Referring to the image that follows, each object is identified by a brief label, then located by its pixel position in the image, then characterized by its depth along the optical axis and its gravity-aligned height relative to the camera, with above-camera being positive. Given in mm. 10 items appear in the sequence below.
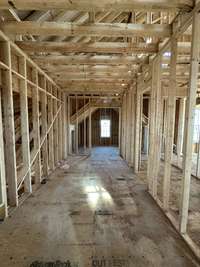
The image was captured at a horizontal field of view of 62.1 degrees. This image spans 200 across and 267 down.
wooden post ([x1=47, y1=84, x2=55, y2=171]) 4914 -507
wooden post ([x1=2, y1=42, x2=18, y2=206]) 2641 -278
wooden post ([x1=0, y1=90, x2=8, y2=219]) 2451 -963
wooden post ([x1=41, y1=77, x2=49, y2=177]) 4301 -125
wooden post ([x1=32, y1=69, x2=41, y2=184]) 3717 -62
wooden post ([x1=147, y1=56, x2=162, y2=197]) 3080 -71
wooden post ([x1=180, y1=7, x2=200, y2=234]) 1874 +22
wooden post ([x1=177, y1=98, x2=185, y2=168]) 5575 -301
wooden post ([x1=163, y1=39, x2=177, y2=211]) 2387 -40
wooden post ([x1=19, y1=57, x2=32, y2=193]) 3114 -130
